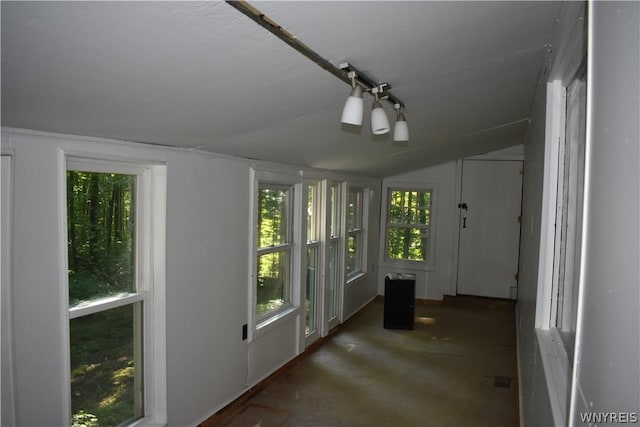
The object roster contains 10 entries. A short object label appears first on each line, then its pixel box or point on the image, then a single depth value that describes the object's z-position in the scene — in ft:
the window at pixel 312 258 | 16.53
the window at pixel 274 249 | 13.20
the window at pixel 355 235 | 20.87
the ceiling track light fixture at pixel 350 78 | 4.38
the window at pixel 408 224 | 24.76
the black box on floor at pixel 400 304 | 19.42
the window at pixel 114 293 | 7.61
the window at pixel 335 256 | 18.48
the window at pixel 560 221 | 5.99
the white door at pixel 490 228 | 23.70
